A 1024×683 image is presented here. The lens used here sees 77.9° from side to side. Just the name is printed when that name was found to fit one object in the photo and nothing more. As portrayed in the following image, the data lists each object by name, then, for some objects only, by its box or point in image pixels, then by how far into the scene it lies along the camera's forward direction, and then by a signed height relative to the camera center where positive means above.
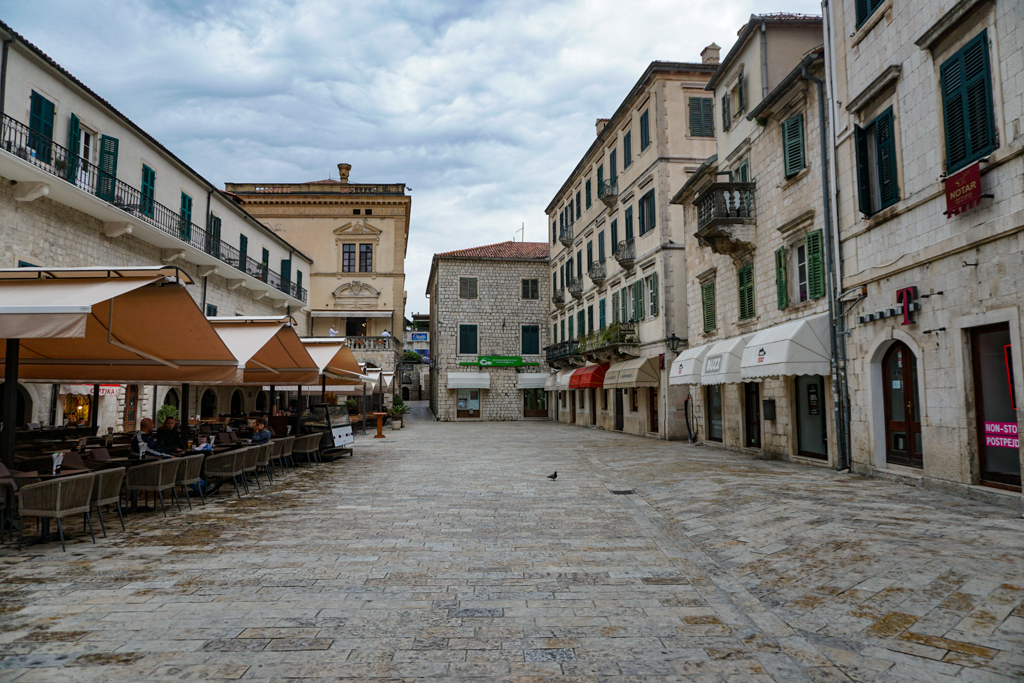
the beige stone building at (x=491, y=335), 40.66 +3.53
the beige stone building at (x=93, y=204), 15.49 +5.64
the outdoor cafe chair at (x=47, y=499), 6.28 -1.06
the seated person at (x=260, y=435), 12.05 -0.84
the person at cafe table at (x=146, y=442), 9.64 -0.77
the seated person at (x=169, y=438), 10.51 -0.77
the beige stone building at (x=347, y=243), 40.66 +9.60
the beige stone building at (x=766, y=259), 12.98 +3.15
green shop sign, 40.75 +1.75
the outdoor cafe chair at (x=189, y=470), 8.91 -1.13
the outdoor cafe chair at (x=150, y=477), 8.25 -1.11
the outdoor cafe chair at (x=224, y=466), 9.82 -1.16
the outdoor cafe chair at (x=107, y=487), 6.99 -1.06
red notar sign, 8.18 +2.58
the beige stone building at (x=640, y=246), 21.98 +5.56
